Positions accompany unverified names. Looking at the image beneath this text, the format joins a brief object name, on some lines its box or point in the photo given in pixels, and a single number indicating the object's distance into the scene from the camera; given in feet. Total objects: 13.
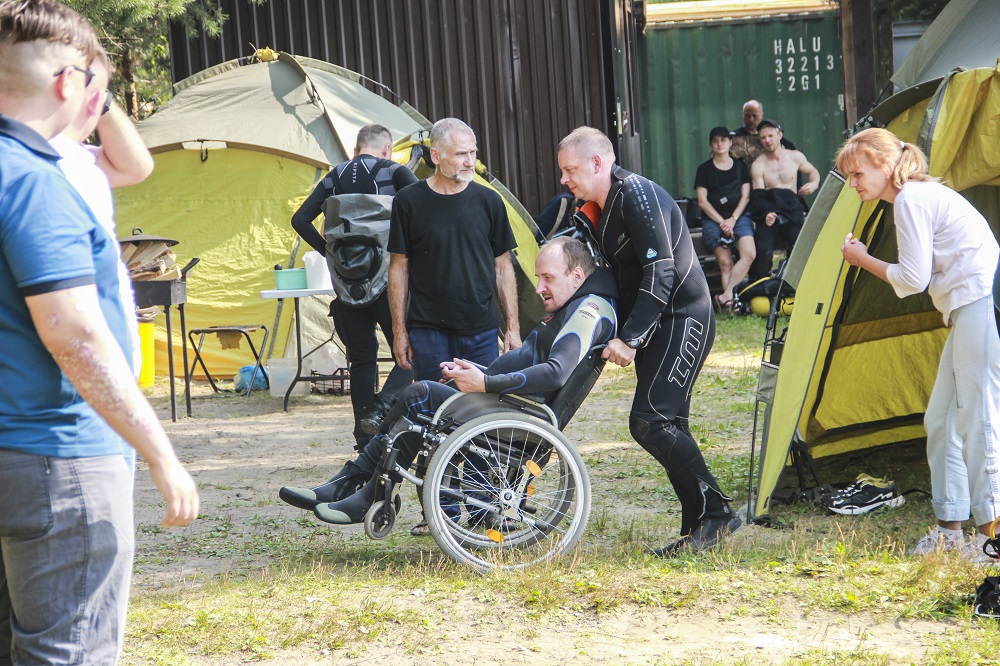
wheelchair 23.84
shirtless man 69.00
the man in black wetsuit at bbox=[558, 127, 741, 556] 24.93
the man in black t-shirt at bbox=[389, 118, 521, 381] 29.96
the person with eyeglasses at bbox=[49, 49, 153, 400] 13.32
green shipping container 83.66
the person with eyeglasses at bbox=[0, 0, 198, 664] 11.66
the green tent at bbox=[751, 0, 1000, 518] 27.81
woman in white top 24.04
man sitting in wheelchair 24.32
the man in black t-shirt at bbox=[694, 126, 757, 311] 68.85
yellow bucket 50.49
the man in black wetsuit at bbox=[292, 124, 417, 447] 35.78
